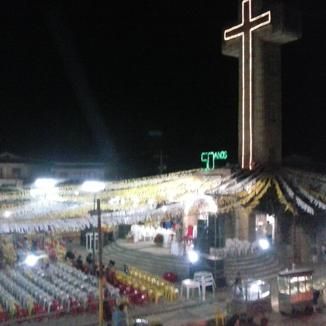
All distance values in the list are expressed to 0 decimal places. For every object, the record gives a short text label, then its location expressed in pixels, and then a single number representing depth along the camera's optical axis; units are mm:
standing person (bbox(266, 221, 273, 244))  25828
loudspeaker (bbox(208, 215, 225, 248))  23203
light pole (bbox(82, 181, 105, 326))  20759
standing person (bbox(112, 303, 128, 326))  12961
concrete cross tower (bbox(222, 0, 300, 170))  23688
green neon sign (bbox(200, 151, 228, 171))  27375
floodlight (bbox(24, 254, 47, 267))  21616
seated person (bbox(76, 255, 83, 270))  20869
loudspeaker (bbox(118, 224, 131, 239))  29825
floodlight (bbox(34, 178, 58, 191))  24931
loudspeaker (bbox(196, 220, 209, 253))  22688
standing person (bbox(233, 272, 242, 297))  14970
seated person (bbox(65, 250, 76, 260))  23453
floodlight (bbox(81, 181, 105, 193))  20734
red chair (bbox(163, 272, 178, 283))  19672
